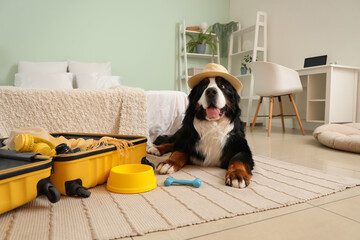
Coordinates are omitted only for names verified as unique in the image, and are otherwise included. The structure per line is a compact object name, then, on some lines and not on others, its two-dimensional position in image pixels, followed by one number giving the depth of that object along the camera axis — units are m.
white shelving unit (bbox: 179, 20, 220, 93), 4.49
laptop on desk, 3.21
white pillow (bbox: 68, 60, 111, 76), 3.61
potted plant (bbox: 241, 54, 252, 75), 4.41
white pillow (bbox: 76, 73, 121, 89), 3.27
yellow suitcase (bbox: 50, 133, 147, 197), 0.91
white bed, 2.13
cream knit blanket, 1.54
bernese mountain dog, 1.29
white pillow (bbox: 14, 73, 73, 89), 2.98
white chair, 2.94
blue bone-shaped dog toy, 1.07
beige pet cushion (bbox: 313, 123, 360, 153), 1.88
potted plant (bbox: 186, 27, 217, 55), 4.59
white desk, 2.89
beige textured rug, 0.70
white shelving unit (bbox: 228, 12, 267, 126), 4.08
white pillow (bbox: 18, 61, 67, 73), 3.35
